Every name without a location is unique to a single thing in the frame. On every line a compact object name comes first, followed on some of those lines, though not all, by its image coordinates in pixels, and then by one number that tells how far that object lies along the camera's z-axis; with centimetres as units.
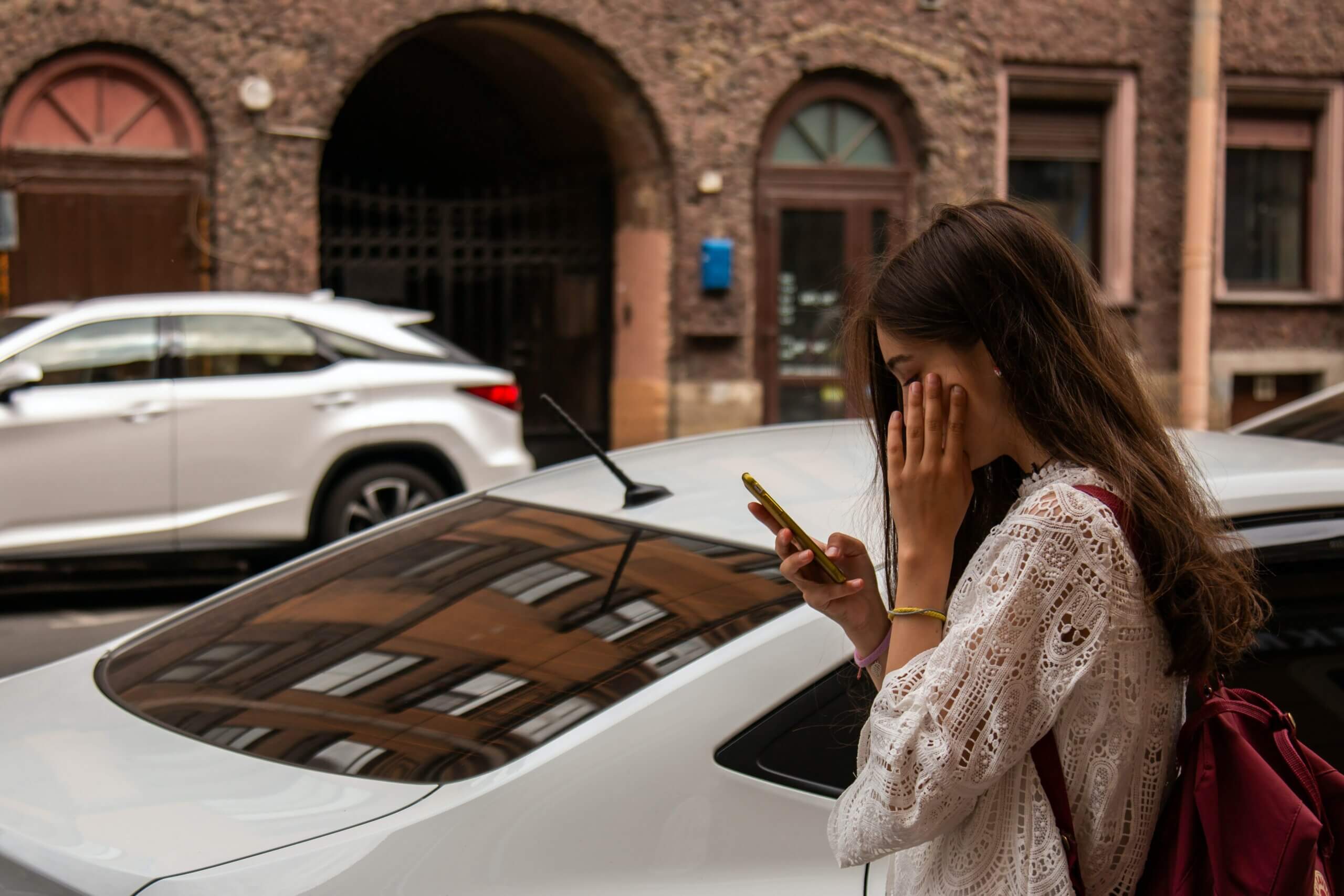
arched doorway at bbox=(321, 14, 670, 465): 1235
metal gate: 1247
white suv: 727
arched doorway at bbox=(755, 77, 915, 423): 1298
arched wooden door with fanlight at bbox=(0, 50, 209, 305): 1077
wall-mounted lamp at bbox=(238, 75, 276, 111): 1118
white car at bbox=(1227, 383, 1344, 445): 432
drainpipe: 1343
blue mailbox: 1251
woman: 141
